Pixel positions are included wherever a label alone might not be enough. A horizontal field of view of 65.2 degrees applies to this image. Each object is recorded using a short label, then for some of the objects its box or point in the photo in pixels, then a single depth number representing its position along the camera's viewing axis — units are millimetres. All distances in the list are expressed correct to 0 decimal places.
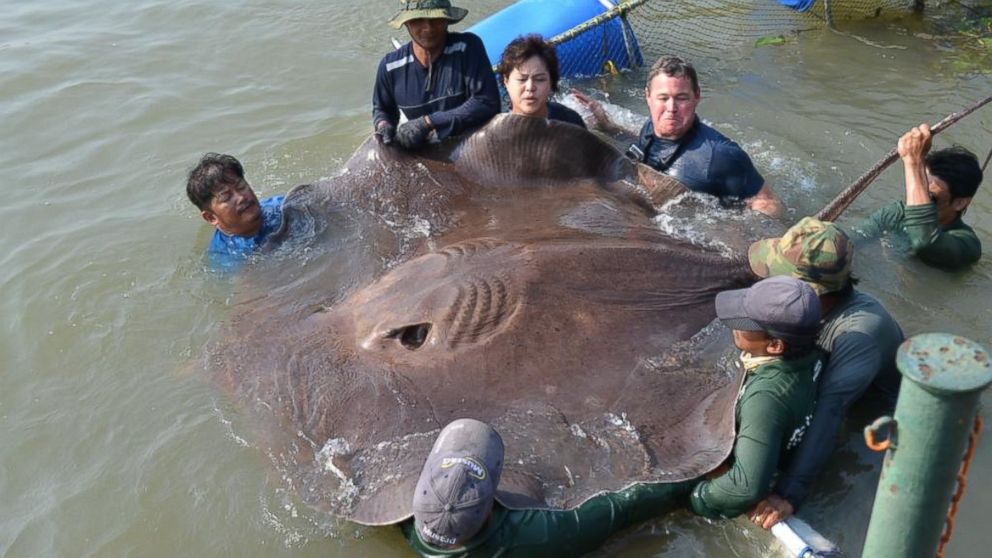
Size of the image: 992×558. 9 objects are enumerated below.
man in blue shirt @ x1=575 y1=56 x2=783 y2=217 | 5297
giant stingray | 3418
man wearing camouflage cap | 3557
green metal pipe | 1727
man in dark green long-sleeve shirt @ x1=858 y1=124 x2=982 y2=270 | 4832
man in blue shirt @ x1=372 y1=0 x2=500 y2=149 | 5418
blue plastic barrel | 7770
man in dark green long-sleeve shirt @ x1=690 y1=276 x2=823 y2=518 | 3301
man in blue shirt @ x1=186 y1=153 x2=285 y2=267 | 5242
